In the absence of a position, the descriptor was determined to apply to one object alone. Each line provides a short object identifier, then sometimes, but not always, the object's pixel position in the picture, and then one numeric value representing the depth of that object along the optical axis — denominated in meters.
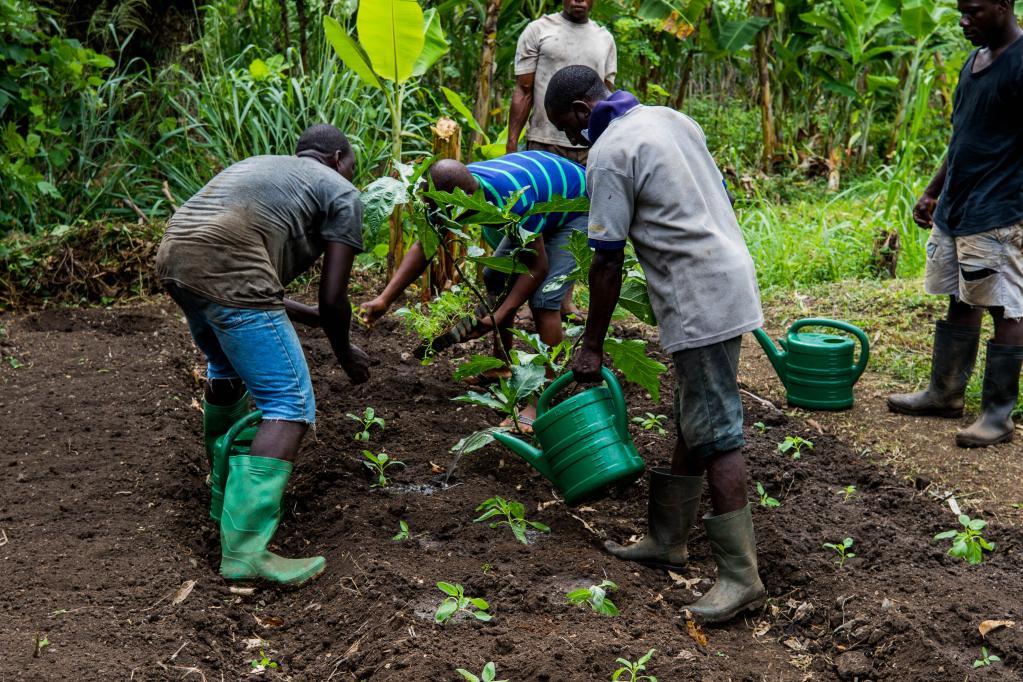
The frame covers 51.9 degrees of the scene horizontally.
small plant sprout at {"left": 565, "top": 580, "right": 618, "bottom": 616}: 3.07
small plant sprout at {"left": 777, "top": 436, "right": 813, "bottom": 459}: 4.63
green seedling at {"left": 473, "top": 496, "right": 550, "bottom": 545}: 3.74
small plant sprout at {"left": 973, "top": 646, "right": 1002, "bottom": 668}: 3.00
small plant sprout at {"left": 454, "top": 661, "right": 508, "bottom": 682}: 2.69
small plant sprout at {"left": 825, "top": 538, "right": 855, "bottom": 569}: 3.66
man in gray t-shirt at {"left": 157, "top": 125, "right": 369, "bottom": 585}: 3.55
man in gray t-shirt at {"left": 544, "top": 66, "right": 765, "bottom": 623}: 3.23
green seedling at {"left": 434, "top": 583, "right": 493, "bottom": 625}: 3.06
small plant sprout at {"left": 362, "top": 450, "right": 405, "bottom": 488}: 4.34
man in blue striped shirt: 4.48
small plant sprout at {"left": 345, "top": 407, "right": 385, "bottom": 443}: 4.74
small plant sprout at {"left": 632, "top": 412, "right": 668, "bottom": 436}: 4.82
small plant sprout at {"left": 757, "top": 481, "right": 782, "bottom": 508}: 4.12
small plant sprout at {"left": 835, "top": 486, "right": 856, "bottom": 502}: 4.21
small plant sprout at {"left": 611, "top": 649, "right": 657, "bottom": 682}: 2.79
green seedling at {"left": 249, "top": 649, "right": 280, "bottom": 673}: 3.11
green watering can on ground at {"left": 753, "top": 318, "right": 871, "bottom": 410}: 5.09
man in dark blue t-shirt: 4.41
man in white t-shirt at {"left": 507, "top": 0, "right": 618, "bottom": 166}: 6.30
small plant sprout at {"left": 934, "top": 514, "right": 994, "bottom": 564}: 3.59
